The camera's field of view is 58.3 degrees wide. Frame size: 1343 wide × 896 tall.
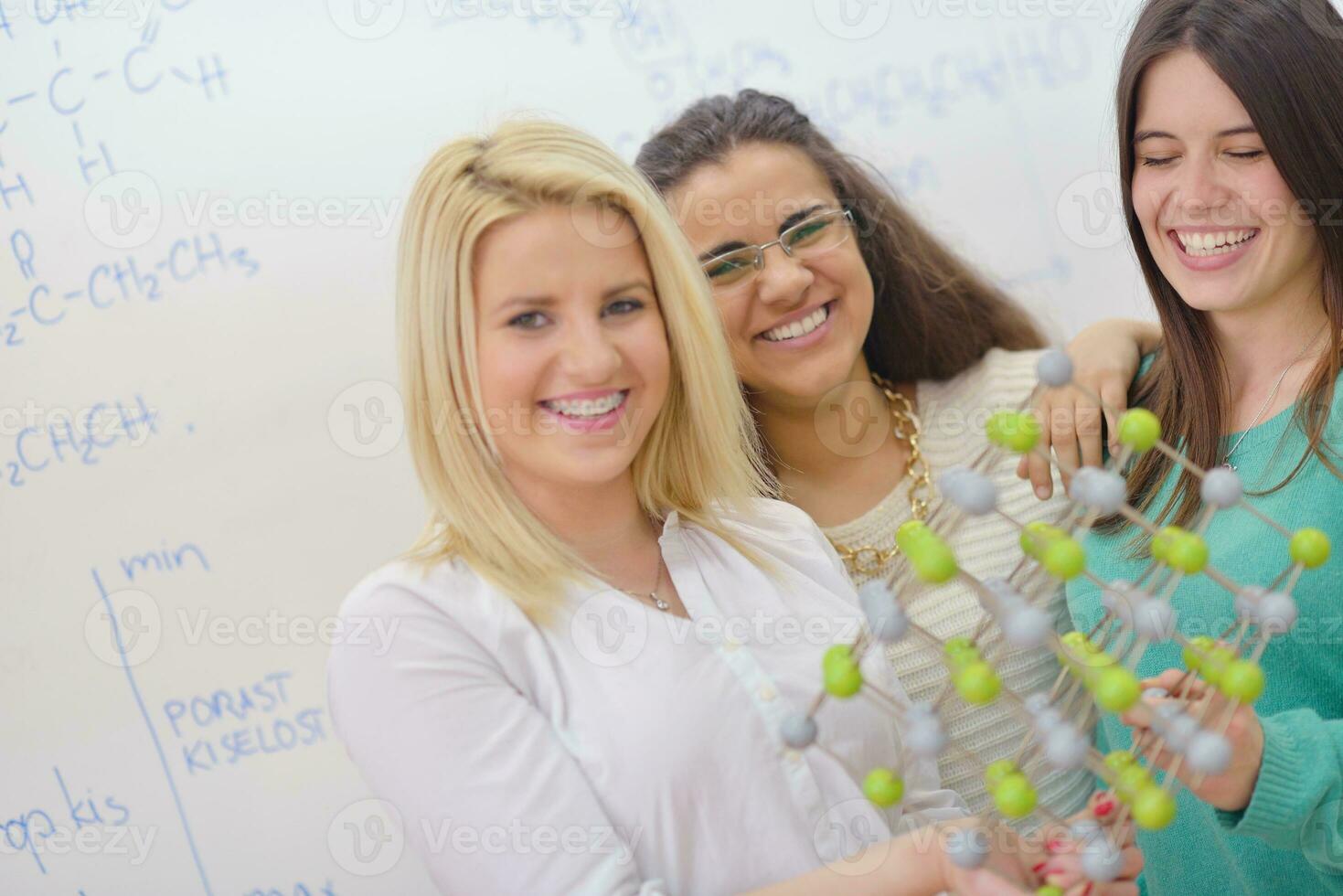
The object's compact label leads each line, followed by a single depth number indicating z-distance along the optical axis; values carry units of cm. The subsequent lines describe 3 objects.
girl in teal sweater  114
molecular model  80
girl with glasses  141
